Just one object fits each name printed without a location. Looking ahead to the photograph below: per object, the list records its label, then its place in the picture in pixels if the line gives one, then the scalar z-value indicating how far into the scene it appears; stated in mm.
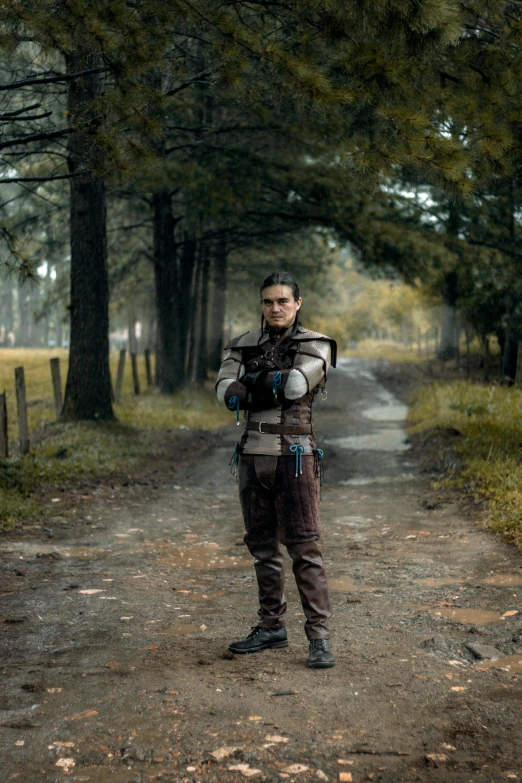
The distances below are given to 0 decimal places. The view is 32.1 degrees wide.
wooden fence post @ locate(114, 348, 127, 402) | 20547
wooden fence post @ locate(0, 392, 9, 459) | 11109
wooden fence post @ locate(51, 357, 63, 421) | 15390
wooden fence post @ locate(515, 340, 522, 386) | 21370
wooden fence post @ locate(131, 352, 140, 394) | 22344
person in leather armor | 5082
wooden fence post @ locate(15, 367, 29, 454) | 12117
